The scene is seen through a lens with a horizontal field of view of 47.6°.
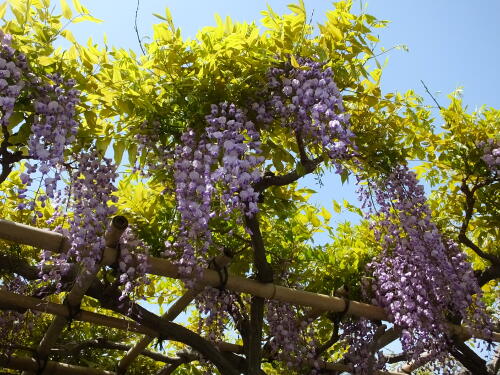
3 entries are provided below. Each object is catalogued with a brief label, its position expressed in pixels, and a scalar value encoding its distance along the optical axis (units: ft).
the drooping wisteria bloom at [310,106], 8.12
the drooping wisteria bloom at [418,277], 10.41
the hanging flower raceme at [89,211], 7.38
